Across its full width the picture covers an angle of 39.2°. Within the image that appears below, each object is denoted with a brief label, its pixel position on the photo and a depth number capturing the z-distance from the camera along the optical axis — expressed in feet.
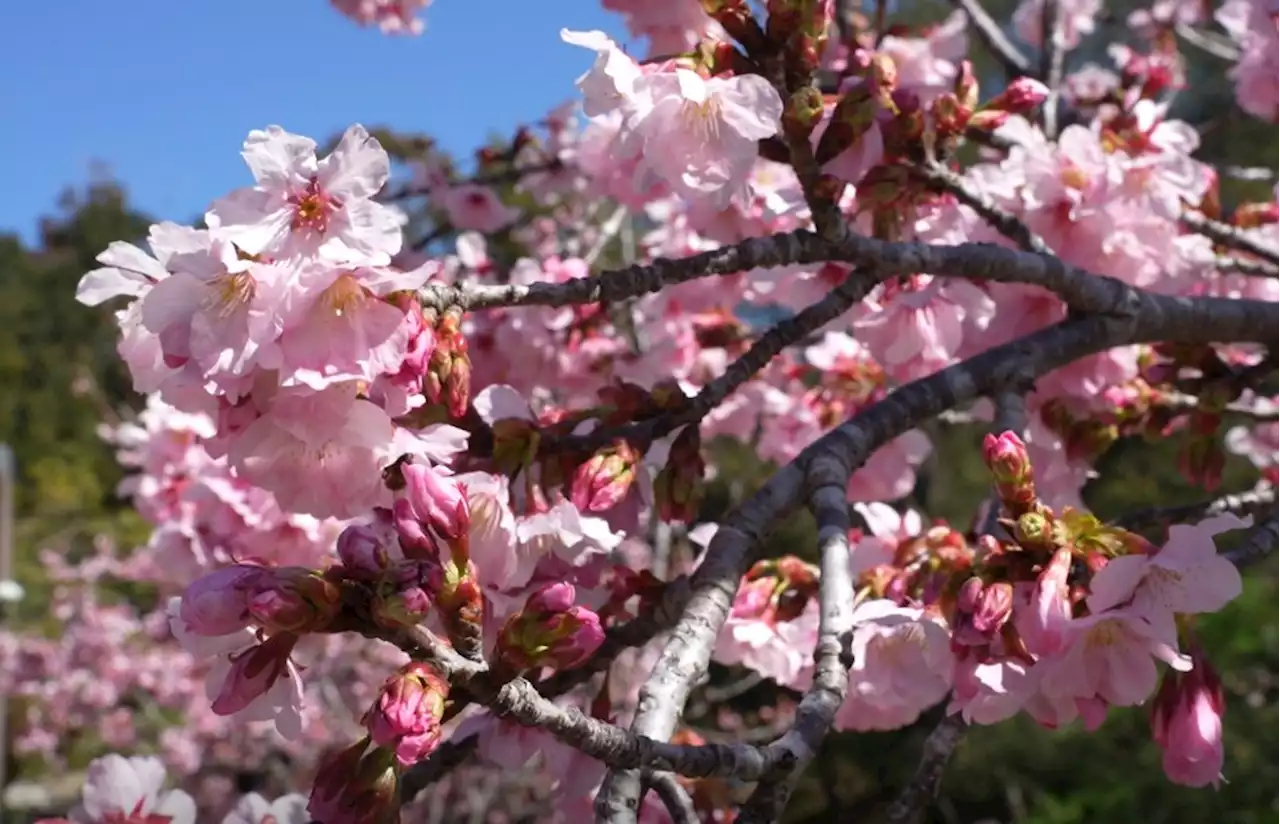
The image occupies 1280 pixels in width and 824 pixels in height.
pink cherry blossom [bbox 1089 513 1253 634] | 1.15
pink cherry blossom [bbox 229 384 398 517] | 1.19
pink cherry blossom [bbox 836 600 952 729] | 1.36
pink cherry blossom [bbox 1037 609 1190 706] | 1.20
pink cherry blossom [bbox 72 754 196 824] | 1.34
